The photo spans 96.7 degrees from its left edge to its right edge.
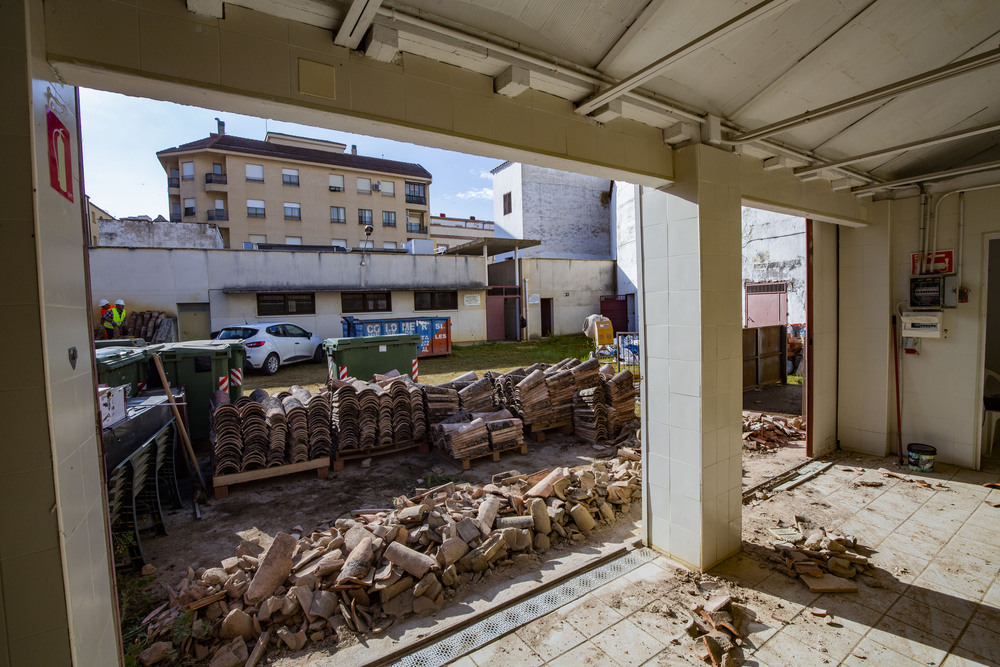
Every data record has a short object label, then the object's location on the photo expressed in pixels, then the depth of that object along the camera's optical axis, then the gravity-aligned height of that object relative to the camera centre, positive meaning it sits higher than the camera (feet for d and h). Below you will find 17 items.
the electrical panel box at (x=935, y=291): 18.21 +0.53
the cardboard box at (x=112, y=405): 13.62 -2.43
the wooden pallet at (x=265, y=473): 18.56 -6.54
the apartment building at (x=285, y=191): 95.14 +29.89
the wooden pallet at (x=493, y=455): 21.08 -6.82
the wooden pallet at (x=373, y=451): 21.49 -6.62
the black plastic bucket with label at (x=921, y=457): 18.20 -6.29
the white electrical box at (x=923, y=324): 18.29 -0.85
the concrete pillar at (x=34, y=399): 4.64 -0.74
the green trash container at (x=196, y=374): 23.66 -2.56
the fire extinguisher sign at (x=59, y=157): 5.33 +2.17
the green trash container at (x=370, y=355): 33.63 -2.68
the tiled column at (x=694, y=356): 11.79 -1.26
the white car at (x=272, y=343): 45.73 -2.05
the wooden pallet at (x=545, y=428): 24.45 -6.29
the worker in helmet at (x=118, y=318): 45.22 +1.07
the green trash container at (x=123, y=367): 18.21 -1.71
